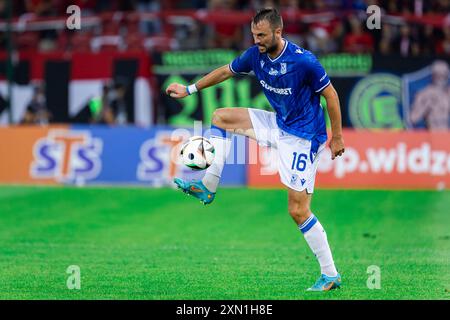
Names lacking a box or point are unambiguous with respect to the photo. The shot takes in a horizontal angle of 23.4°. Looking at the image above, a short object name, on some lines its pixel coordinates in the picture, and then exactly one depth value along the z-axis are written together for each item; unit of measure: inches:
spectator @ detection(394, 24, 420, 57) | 954.1
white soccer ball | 435.5
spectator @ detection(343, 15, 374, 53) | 950.4
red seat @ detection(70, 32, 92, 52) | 1017.5
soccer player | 414.0
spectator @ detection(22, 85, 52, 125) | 991.1
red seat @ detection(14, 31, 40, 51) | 1051.3
